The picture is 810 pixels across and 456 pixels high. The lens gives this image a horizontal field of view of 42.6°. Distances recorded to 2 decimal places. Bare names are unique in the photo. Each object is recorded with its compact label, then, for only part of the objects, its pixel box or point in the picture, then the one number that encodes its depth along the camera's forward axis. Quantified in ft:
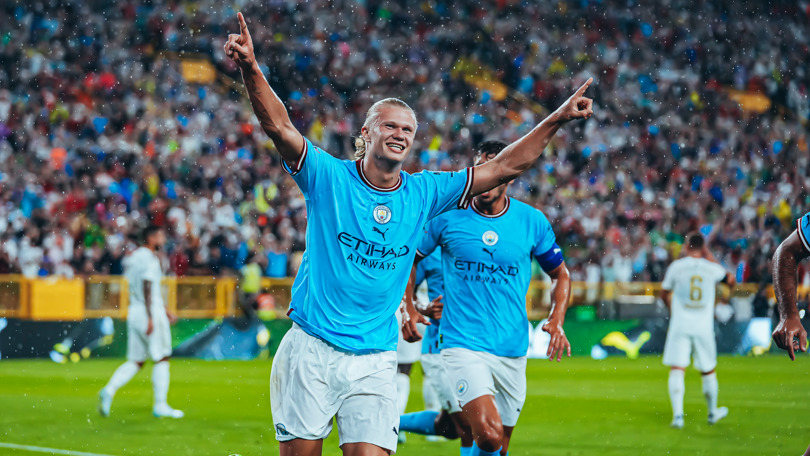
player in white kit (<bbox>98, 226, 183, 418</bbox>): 37.45
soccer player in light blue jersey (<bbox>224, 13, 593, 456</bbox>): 14.99
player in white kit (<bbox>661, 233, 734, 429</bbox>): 37.76
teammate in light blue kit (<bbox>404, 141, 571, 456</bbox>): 21.59
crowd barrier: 59.62
